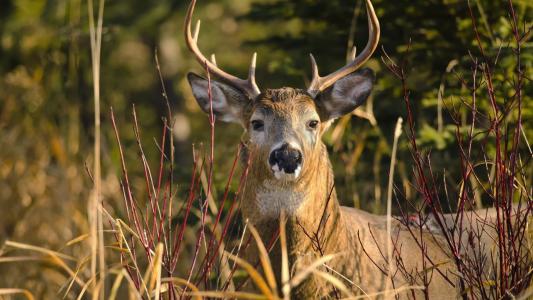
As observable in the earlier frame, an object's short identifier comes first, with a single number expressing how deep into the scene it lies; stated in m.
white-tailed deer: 13.24
